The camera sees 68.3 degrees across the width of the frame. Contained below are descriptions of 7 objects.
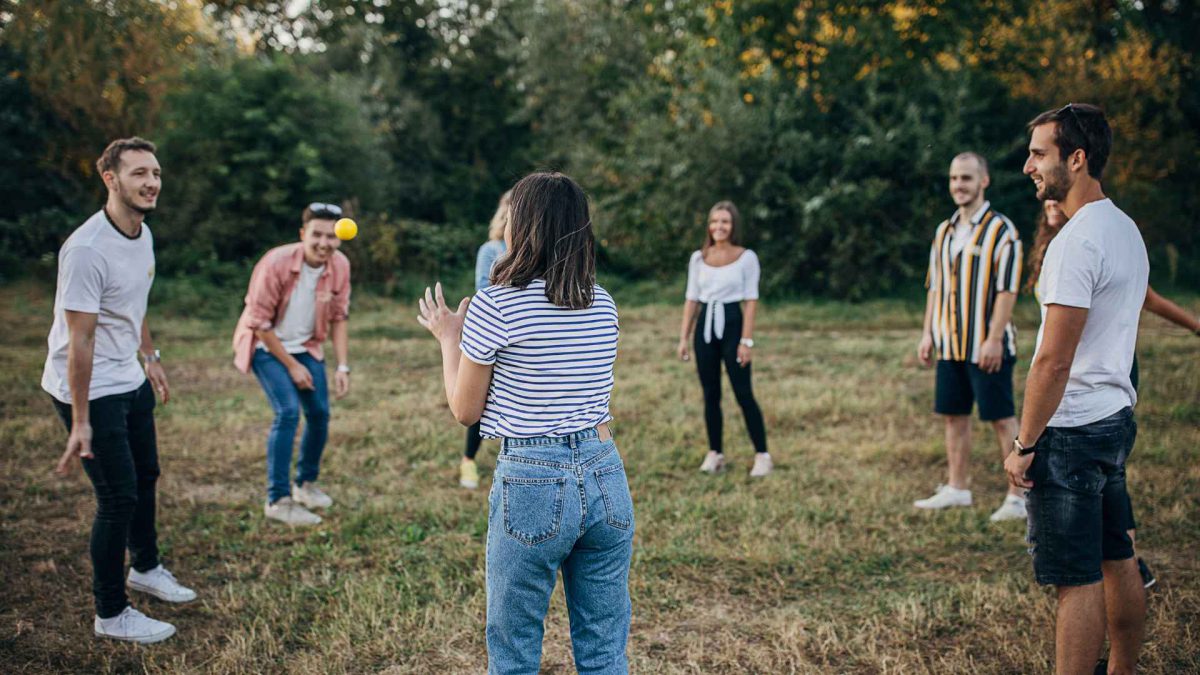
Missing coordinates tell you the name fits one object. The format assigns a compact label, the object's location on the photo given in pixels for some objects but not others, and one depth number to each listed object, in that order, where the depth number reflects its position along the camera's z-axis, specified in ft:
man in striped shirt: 18.88
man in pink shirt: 19.03
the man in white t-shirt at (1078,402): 10.09
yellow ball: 18.60
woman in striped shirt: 8.40
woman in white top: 22.85
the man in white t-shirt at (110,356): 12.92
